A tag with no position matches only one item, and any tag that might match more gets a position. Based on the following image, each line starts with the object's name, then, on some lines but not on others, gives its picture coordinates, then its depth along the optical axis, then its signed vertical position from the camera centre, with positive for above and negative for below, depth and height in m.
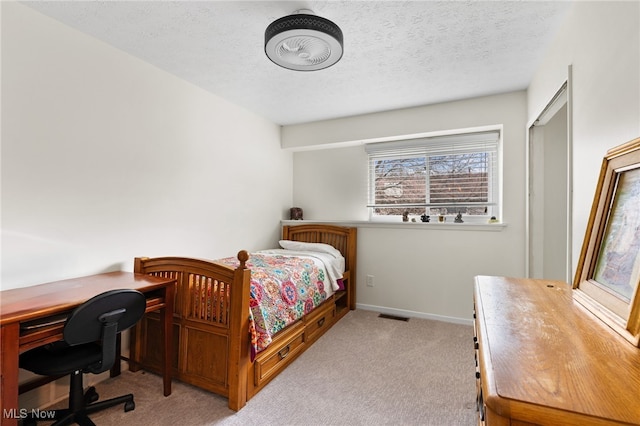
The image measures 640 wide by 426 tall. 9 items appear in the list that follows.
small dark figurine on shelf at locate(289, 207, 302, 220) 4.11 +0.00
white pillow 3.46 -0.39
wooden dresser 0.54 -0.33
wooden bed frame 1.87 -0.86
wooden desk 1.27 -0.47
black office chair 1.44 -0.75
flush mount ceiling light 1.68 +1.01
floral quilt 1.97 -0.61
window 3.32 +0.47
